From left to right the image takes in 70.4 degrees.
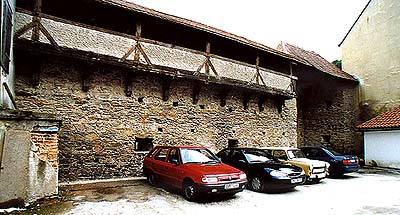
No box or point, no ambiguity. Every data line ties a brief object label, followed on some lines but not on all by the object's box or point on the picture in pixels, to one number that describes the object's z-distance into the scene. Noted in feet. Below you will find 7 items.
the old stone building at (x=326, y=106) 58.29
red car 21.42
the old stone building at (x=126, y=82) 27.53
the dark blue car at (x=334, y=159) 36.22
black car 25.55
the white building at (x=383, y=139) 45.85
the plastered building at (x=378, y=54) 55.11
